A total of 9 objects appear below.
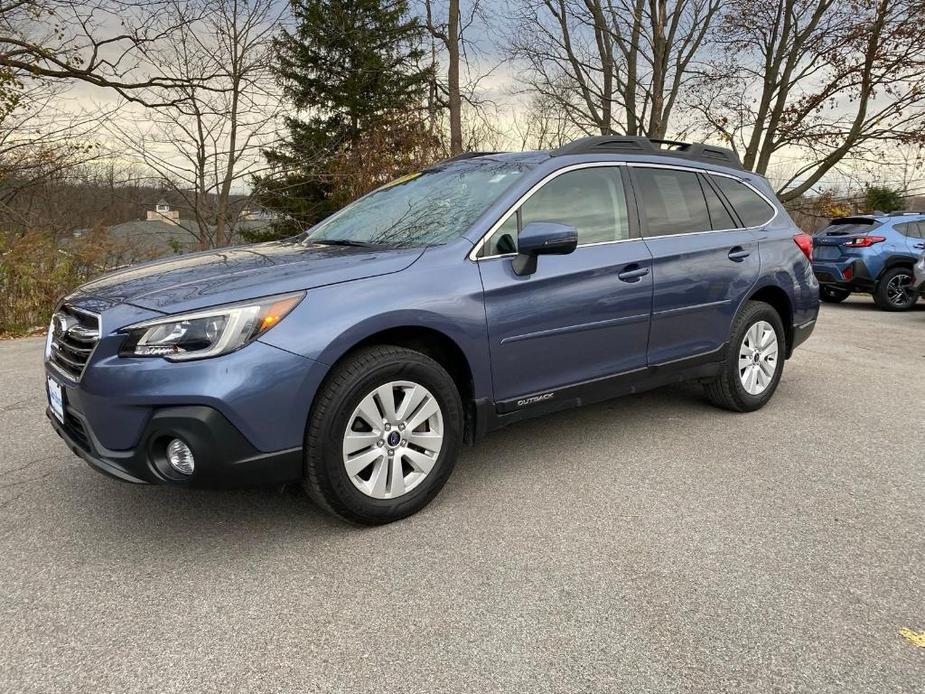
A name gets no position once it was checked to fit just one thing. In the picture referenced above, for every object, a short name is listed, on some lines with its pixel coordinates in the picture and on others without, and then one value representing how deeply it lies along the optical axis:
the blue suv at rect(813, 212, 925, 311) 11.42
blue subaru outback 2.52
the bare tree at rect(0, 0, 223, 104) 11.03
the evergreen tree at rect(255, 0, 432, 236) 20.34
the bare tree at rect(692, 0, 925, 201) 16.80
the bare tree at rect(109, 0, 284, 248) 12.33
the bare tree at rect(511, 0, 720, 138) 19.67
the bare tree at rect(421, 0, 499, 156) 17.36
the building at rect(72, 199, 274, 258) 12.04
